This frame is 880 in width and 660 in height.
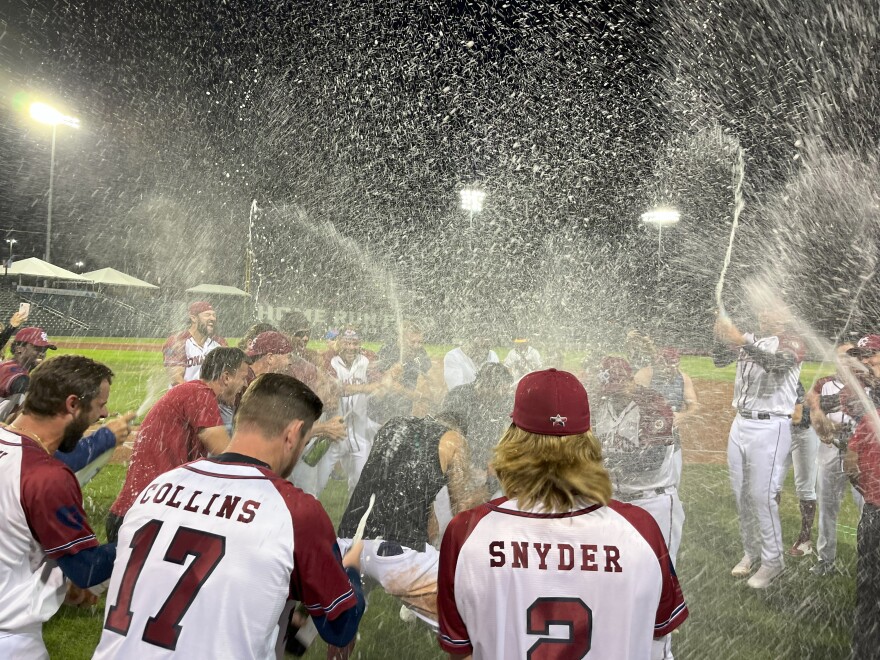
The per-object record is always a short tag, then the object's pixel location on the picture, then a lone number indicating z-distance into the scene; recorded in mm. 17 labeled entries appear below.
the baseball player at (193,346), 6219
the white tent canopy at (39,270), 21797
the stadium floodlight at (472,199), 9219
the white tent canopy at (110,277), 24616
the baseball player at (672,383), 5320
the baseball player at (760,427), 4785
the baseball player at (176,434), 3248
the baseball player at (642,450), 4145
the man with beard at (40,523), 1988
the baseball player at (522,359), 6461
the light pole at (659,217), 13945
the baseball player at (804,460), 5668
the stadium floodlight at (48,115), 22141
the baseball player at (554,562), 1434
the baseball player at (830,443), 4855
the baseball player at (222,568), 1536
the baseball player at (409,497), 3107
